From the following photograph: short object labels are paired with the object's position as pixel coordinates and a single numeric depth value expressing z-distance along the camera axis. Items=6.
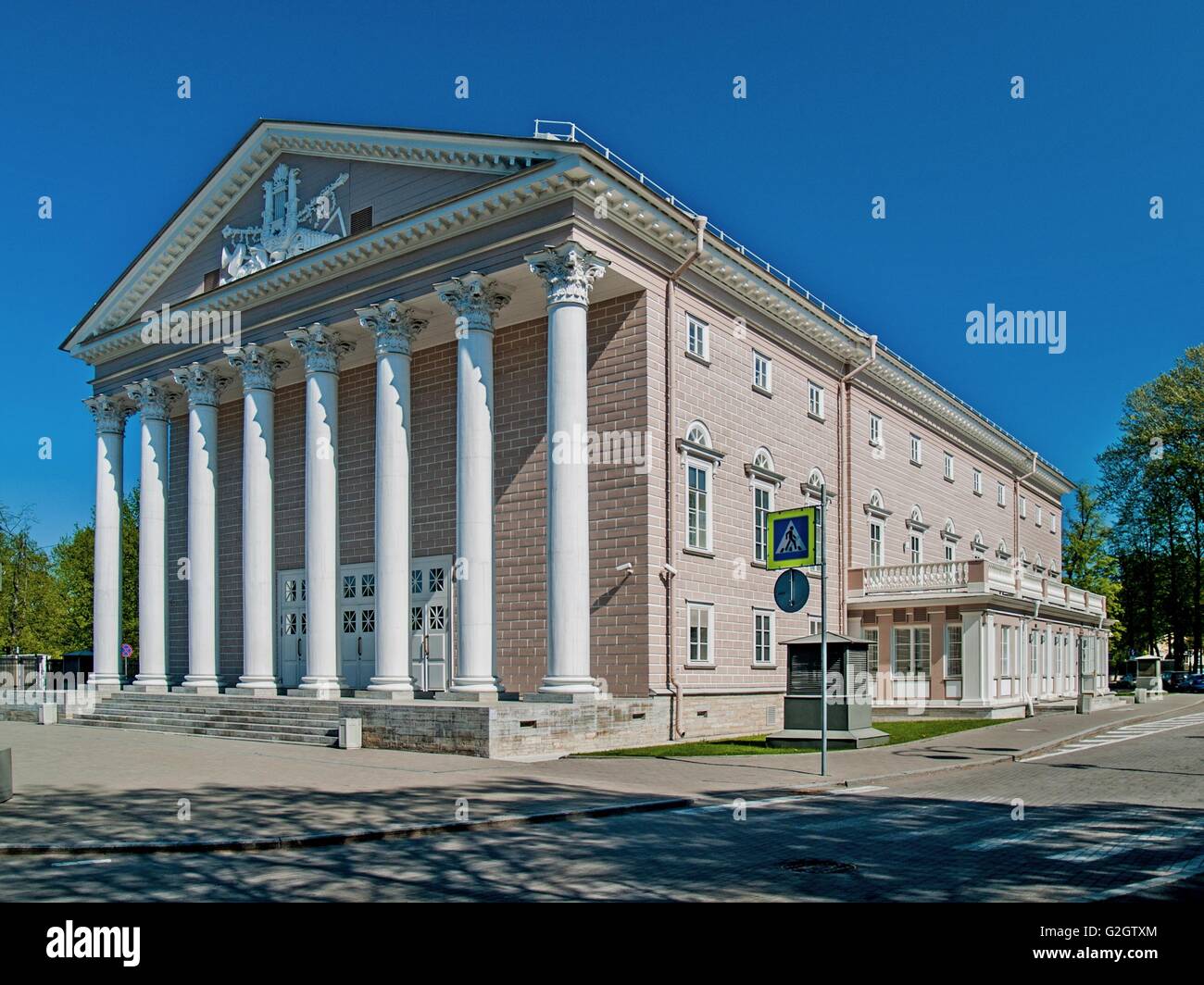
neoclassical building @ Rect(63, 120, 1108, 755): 23.19
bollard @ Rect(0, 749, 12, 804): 13.76
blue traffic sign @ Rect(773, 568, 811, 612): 17.17
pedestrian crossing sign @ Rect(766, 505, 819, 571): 17.34
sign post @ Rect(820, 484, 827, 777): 15.98
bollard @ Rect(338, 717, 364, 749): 21.89
